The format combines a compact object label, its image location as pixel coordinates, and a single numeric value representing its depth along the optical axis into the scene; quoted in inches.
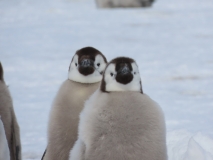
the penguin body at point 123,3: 1016.2
